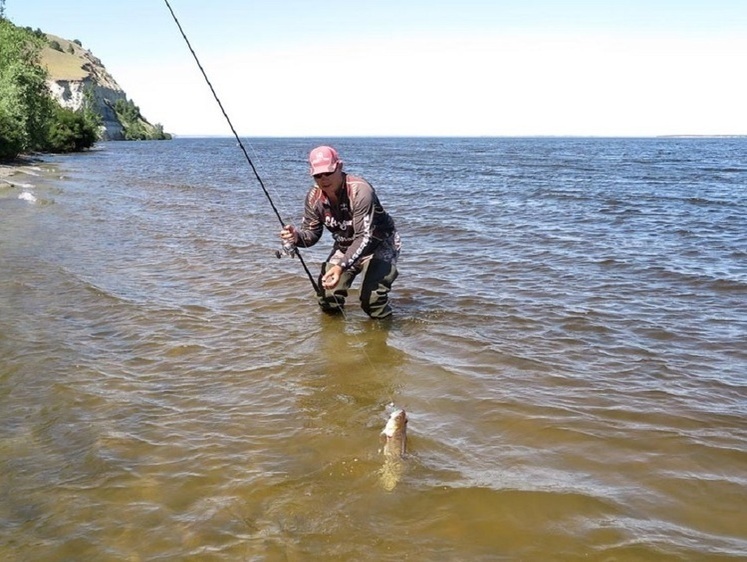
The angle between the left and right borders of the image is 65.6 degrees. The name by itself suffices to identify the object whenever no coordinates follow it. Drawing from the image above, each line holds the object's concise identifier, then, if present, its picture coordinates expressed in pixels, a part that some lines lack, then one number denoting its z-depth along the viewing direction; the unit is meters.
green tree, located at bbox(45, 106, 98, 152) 58.88
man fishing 7.07
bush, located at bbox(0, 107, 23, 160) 37.38
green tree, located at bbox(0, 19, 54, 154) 39.94
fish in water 4.57
